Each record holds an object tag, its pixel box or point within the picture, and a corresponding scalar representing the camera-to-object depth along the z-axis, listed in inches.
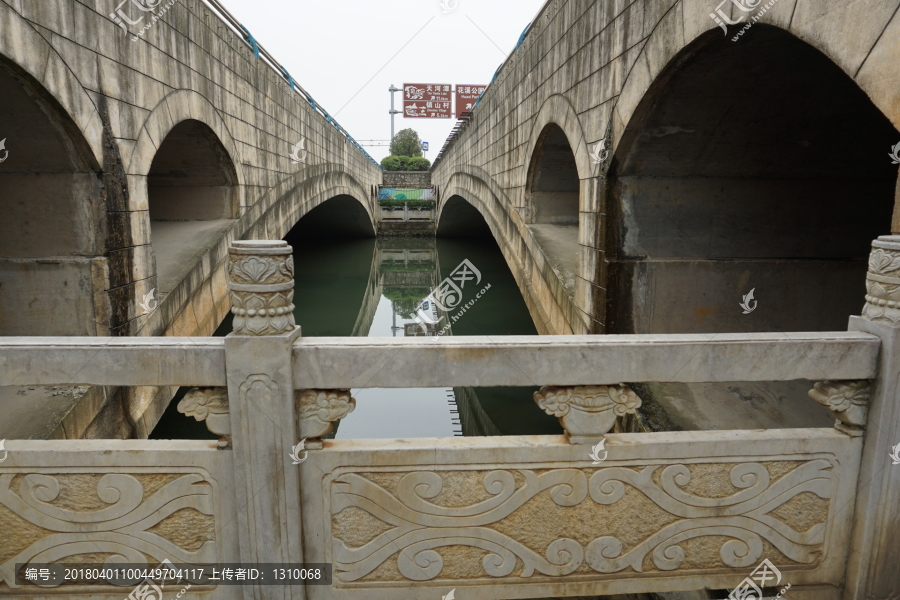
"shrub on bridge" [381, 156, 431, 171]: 1472.7
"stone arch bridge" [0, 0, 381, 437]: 161.9
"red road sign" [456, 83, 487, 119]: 1119.0
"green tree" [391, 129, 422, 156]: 1674.7
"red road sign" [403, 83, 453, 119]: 1104.8
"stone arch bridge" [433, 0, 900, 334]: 164.2
